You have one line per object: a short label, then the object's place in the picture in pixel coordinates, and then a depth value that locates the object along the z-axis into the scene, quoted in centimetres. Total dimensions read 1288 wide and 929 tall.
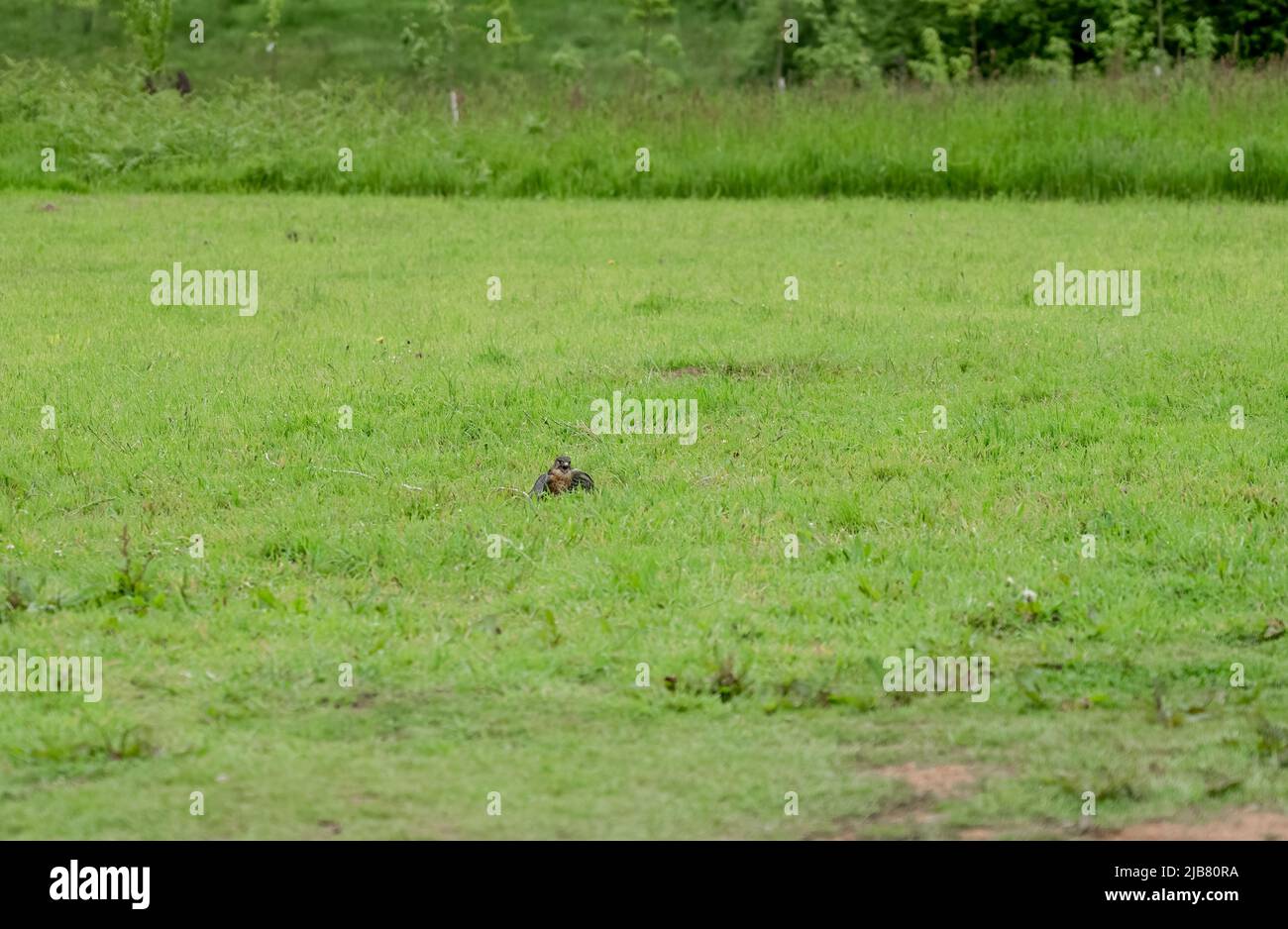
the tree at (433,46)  2575
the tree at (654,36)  2583
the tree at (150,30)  2370
